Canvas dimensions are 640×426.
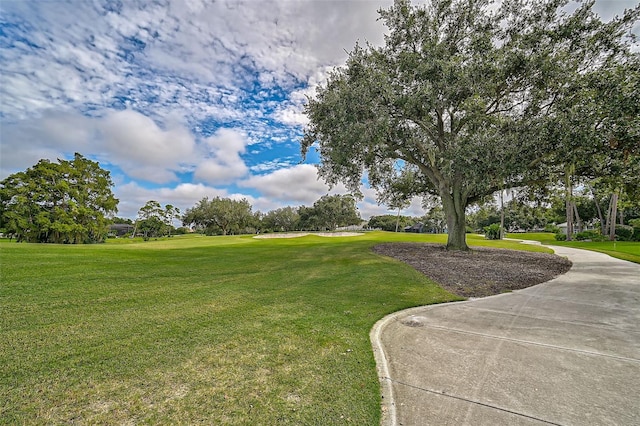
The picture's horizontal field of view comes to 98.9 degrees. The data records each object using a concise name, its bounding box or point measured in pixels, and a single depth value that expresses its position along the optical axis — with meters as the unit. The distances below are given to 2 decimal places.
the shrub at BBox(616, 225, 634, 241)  28.93
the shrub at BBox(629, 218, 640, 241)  28.02
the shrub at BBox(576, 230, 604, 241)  29.11
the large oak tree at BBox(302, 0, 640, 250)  9.77
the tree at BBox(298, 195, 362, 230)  63.97
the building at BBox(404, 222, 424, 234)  96.81
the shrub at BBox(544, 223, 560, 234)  42.90
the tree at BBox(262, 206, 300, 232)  71.56
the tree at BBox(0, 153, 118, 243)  23.09
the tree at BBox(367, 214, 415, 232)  86.76
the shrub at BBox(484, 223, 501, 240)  41.31
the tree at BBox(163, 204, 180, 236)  58.88
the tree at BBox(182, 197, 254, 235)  56.66
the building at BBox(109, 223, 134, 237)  72.44
